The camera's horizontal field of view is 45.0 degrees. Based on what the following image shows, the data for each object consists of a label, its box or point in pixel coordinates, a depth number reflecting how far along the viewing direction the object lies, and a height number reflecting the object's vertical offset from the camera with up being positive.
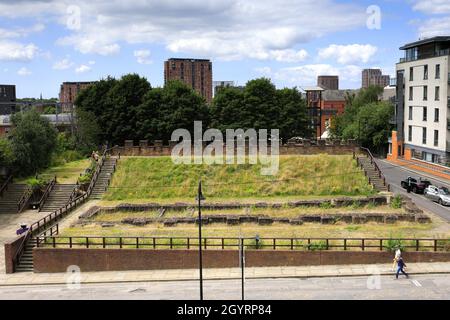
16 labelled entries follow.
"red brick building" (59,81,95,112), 154.65 +3.67
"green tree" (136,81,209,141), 71.81 +0.87
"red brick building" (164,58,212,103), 187.00 +16.30
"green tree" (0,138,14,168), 49.03 -3.04
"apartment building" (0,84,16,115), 160.38 +8.14
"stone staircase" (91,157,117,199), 48.03 -5.42
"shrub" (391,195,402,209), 41.09 -6.49
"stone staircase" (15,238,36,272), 30.92 -8.04
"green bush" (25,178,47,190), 47.69 -5.61
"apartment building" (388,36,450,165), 62.09 +1.69
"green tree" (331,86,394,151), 79.62 -1.35
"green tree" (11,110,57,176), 50.88 -2.22
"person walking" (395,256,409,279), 26.81 -7.37
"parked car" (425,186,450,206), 43.32 -6.40
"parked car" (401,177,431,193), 48.62 -6.17
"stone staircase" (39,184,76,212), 45.41 -6.71
